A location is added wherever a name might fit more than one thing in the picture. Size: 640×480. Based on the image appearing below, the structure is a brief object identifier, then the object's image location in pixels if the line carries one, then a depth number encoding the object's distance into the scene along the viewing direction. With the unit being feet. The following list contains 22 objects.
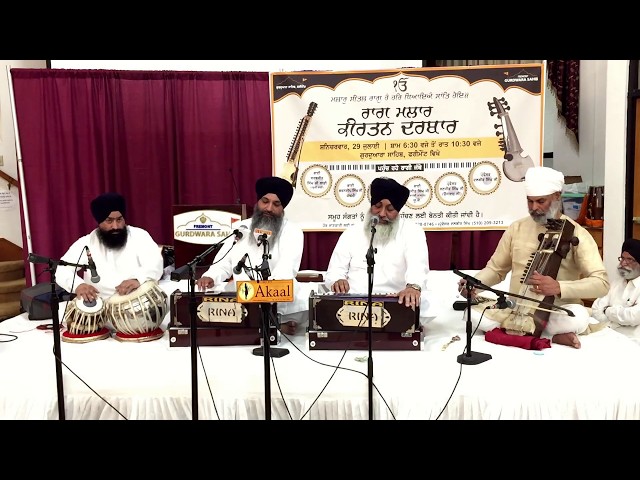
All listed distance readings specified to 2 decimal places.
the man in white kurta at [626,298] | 12.07
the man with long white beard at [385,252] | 12.24
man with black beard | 12.66
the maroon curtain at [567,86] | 20.03
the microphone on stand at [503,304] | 9.64
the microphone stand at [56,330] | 8.60
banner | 17.40
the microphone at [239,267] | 9.37
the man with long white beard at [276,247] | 12.66
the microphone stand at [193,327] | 8.20
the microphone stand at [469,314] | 9.56
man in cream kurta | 10.75
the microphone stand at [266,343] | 8.18
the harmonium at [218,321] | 10.92
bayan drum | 11.45
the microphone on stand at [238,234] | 10.00
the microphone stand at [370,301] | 8.70
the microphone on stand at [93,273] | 9.85
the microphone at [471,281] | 9.53
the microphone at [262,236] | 8.91
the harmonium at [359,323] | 10.59
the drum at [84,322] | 11.62
